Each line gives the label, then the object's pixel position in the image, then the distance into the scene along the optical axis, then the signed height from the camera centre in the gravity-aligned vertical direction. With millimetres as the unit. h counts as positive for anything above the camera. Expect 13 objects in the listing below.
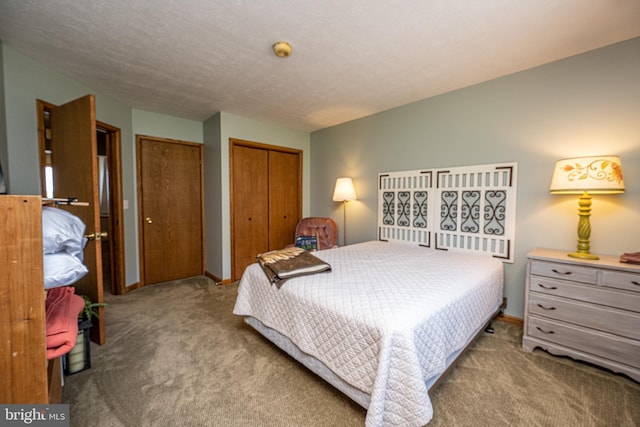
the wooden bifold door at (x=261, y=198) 3791 +47
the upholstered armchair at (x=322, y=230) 3863 -443
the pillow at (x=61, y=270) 1039 -291
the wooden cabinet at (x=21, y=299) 914 -365
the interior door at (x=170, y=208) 3586 -116
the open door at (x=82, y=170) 1994 +237
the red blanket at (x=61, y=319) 1112 -583
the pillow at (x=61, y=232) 1062 -140
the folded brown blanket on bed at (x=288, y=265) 1937 -511
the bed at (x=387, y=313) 1205 -672
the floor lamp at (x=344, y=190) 3703 +167
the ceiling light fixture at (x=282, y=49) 1953 +1179
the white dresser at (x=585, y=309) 1694 -762
